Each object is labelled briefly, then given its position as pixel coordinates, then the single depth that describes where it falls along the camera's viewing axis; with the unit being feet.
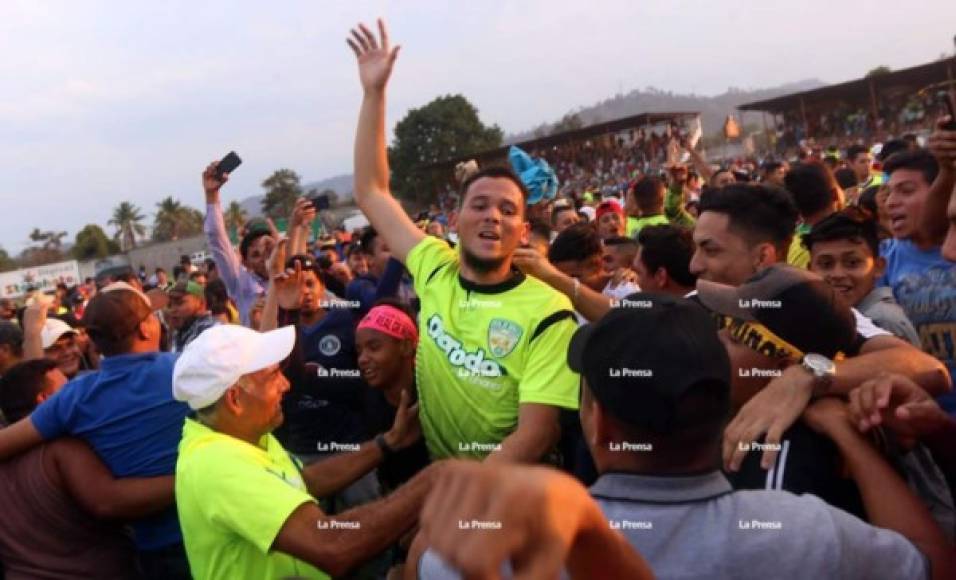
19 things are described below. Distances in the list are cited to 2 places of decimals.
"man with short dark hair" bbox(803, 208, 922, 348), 10.54
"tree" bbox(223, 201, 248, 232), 163.97
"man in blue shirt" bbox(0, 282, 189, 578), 9.94
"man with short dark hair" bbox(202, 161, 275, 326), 18.54
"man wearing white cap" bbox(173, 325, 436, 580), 7.43
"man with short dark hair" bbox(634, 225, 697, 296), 12.20
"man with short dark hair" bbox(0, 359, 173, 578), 9.86
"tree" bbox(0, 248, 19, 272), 184.42
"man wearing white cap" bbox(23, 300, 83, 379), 16.31
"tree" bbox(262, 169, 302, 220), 203.07
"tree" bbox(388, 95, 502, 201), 170.81
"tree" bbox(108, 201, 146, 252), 248.11
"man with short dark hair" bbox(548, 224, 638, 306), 15.35
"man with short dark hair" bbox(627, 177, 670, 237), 23.71
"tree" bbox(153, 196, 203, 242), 228.02
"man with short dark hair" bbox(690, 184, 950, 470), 5.94
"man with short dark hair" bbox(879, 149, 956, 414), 10.80
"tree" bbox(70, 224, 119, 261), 168.14
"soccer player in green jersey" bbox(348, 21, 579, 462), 8.85
